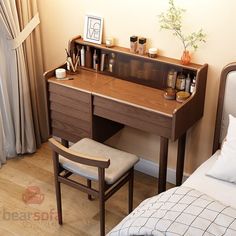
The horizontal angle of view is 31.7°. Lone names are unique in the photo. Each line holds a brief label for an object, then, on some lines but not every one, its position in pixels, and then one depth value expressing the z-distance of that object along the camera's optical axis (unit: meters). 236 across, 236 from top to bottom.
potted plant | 2.58
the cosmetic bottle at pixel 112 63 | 2.94
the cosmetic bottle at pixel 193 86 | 2.60
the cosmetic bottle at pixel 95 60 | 3.01
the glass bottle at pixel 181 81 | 2.68
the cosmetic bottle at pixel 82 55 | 3.05
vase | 2.62
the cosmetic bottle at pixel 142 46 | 2.75
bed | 1.78
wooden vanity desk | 2.53
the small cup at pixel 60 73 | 2.91
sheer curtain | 3.04
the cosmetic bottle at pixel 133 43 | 2.79
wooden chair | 2.29
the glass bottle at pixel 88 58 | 3.02
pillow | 2.23
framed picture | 2.96
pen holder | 2.98
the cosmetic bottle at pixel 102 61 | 2.98
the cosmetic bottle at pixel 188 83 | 2.66
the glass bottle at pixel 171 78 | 2.71
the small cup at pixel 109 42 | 2.91
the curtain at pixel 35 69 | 3.10
